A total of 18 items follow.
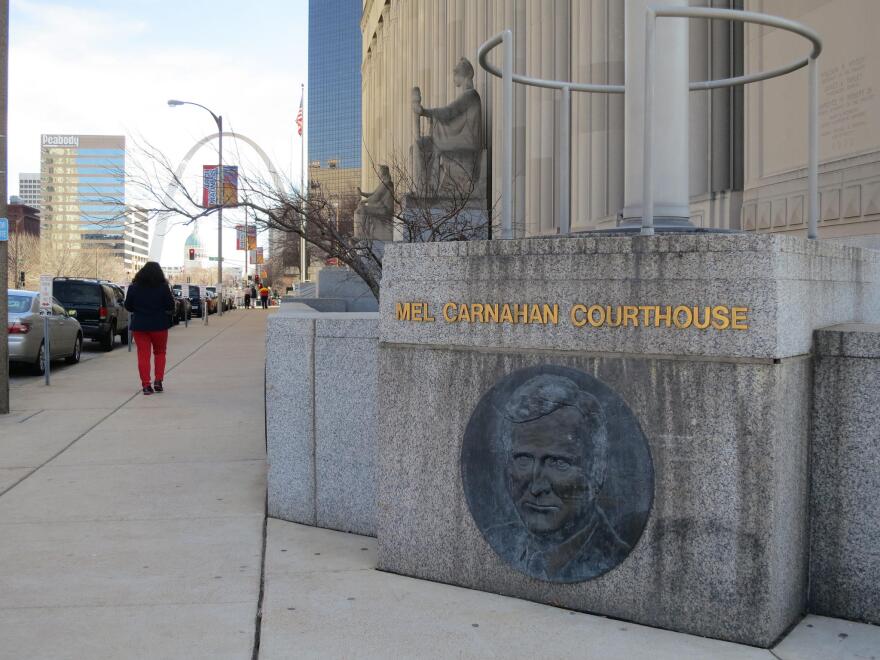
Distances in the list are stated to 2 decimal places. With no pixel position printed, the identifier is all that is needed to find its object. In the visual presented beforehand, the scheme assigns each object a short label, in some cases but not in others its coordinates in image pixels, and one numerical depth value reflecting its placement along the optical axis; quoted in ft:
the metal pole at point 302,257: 168.24
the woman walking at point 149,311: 43.47
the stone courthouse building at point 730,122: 31.89
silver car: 52.37
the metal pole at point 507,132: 15.83
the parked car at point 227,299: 223.43
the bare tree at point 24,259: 228.84
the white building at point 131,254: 569.72
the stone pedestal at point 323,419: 19.07
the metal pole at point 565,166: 17.57
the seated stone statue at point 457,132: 76.95
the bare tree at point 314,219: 37.22
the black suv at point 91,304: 74.79
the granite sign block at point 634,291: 13.16
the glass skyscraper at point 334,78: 609.01
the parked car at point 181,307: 120.61
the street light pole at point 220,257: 153.93
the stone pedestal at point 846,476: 14.05
